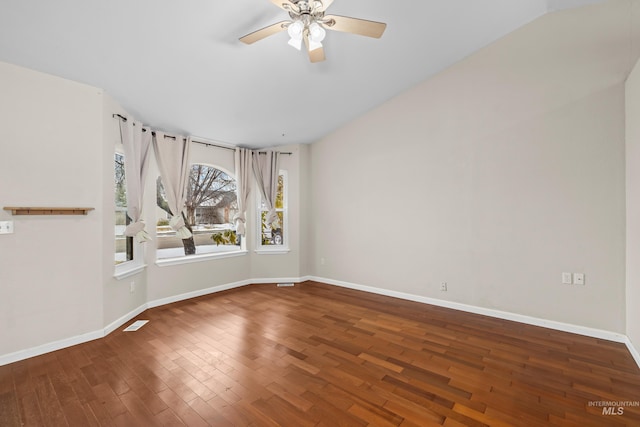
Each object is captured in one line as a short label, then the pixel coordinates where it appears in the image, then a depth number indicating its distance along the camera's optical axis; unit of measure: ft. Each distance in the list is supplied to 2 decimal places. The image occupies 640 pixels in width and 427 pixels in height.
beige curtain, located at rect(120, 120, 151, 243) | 11.07
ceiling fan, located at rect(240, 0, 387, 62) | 6.64
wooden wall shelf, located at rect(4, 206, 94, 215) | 8.17
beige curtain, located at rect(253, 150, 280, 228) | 17.07
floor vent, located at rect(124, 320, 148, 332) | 10.51
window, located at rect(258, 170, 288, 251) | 17.67
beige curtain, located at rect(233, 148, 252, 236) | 16.55
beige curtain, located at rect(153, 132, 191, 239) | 13.19
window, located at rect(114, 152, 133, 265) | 11.46
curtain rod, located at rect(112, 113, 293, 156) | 10.63
